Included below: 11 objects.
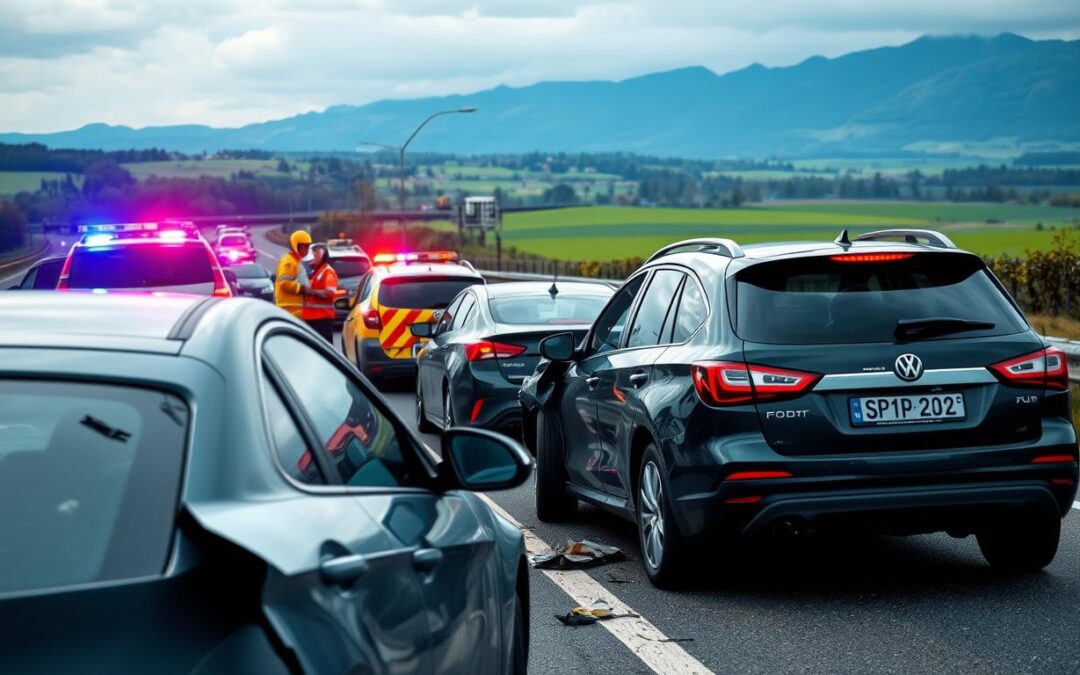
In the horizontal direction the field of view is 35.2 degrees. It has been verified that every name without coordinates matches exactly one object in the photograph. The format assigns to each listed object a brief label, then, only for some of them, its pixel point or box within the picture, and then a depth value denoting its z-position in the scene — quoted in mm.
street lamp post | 68625
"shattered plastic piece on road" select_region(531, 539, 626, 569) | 8375
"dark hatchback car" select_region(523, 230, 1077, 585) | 7086
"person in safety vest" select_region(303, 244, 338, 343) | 19391
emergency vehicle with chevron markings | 19750
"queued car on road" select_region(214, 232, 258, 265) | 61716
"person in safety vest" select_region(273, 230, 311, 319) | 19344
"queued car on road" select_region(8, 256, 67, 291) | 21281
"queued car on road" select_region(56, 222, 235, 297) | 17688
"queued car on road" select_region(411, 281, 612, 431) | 13094
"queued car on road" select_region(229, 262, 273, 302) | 41778
